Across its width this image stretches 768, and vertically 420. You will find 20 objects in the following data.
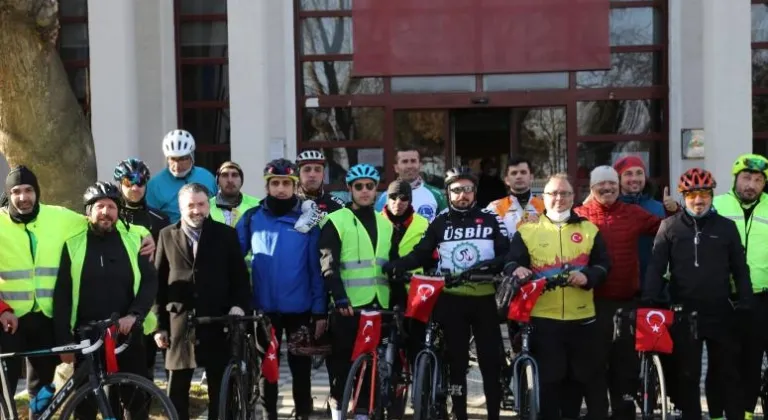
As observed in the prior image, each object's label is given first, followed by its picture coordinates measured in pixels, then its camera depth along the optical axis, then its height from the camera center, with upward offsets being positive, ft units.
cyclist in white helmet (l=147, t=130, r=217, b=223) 26.00 +0.49
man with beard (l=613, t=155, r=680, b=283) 23.47 -0.25
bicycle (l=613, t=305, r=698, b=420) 21.30 -4.28
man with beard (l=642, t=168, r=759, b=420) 21.39 -2.12
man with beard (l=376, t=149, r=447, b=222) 26.81 -0.07
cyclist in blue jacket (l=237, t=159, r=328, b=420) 22.38 -1.68
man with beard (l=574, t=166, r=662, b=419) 22.30 -1.94
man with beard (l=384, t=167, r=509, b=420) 22.17 -2.20
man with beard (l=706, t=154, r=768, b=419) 22.63 -1.52
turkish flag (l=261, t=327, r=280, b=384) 21.87 -3.87
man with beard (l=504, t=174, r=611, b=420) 21.22 -2.61
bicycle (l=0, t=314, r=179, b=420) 18.37 -3.67
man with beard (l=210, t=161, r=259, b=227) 25.71 -0.05
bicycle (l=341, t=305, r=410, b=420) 21.16 -4.17
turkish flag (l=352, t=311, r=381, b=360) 21.47 -3.19
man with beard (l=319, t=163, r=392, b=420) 22.22 -1.52
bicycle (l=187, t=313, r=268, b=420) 20.34 -3.78
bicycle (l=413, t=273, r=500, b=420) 21.25 -4.15
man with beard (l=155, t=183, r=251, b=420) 21.11 -2.11
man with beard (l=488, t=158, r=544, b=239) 24.45 -0.32
